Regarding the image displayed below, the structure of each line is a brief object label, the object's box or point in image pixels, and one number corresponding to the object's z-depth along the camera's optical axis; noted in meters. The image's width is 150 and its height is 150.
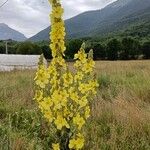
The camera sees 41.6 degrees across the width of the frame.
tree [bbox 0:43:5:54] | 32.21
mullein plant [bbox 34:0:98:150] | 1.64
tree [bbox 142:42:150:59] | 30.90
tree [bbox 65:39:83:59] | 31.37
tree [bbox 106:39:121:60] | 30.33
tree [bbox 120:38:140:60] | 30.76
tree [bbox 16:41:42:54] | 30.65
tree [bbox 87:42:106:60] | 30.67
